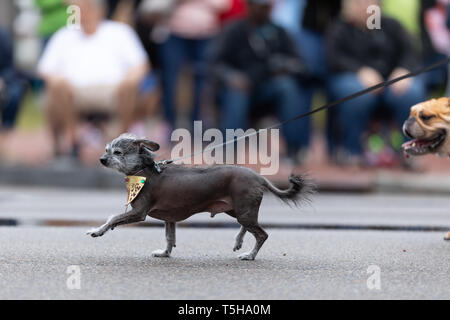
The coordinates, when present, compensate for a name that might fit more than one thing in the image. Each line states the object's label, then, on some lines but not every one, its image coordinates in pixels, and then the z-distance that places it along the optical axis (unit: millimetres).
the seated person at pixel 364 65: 13555
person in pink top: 13938
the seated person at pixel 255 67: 13539
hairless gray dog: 6145
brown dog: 7203
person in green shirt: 15156
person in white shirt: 13531
